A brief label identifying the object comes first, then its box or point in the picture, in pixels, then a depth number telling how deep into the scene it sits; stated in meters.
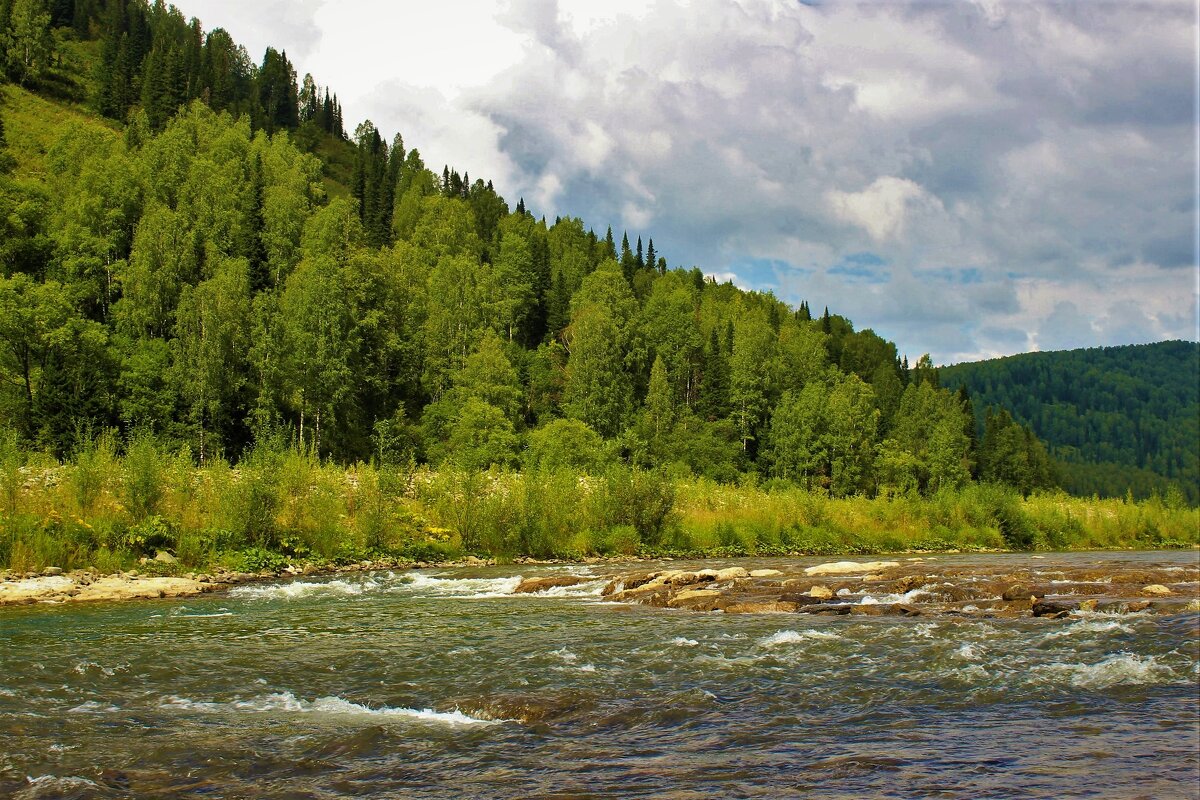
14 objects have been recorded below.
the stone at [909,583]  22.70
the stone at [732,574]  25.39
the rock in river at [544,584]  24.44
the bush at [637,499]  36.53
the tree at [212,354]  60.94
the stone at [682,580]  24.14
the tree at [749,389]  99.75
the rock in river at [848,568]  27.81
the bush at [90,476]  26.11
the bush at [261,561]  27.13
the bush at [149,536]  25.48
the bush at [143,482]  26.62
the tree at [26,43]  131.62
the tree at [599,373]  85.51
